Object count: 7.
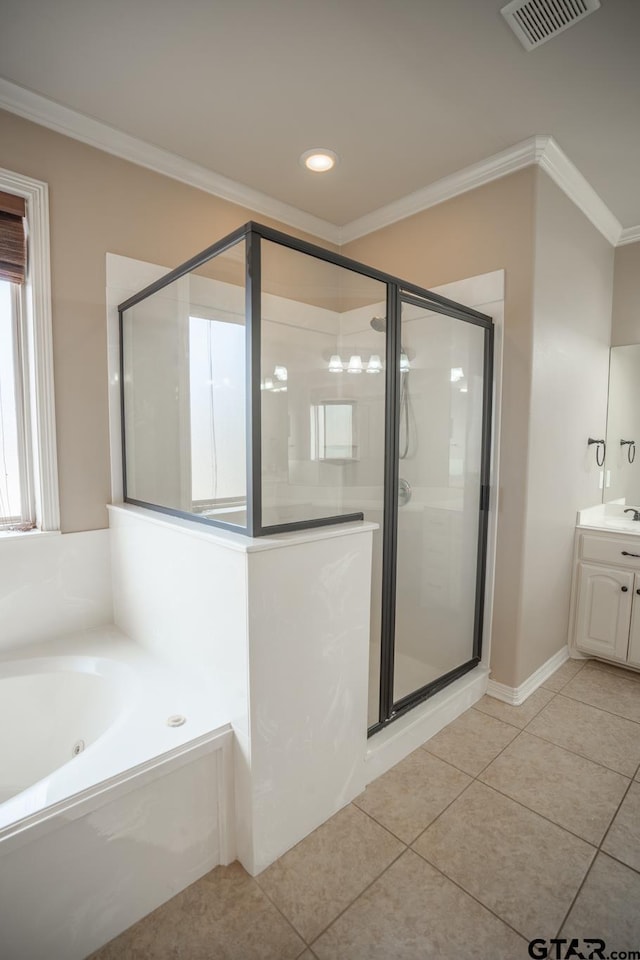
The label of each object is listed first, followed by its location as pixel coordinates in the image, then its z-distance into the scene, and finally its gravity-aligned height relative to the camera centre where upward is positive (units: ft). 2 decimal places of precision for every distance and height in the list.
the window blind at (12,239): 5.95 +2.68
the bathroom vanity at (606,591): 8.66 -2.83
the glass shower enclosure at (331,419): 4.81 +0.32
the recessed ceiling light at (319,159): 7.18 +4.56
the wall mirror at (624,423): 9.93 +0.50
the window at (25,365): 6.05 +1.07
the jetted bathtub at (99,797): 3.69 -3.37
